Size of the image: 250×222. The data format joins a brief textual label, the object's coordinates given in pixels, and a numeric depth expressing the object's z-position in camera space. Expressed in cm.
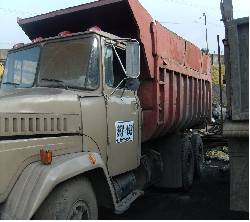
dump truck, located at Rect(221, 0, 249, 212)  220
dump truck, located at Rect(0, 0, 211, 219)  199
